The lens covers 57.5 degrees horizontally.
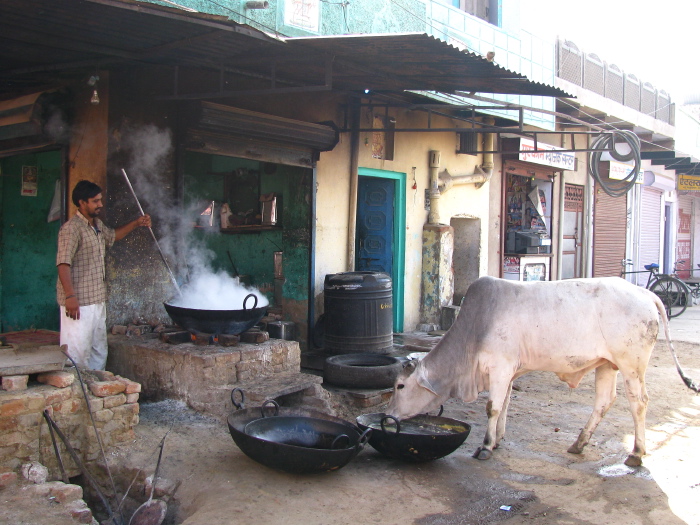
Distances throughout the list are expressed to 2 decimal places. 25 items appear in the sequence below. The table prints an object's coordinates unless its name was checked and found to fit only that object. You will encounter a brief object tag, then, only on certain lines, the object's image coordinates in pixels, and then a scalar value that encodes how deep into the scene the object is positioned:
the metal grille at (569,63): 13.14
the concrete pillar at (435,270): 10.05
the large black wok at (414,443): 4.47
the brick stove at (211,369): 5.37
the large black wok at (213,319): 5.47
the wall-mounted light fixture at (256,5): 6.76
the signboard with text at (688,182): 20.59
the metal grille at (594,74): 14.11
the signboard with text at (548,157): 12.19
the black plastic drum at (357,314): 7.30
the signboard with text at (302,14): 7.37
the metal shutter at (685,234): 22.73
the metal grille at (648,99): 16.77
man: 5.04
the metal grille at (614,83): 15.02
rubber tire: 6.27
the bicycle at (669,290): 14.60
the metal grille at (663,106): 17.55
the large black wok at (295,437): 4.07
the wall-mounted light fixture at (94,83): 5.41
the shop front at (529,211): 12.62
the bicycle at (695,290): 17.19
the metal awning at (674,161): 18.55
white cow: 4.98
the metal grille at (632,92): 15.96
